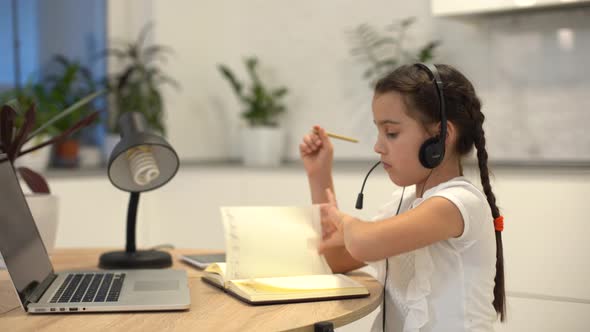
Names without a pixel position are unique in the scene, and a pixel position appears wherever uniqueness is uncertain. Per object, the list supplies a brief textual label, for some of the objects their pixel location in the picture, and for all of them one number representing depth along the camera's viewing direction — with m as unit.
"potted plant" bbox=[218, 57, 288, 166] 3.67
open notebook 1.31
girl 1.29
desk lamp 1.43
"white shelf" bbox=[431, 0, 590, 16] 2.74
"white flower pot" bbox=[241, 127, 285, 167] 3.67
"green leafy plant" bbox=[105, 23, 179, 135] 3.67
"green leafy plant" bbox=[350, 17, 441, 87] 3.42
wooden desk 1.09
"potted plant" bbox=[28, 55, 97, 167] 3.49
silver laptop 1.18
